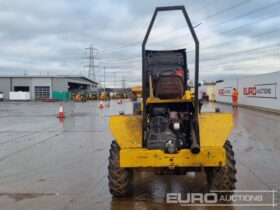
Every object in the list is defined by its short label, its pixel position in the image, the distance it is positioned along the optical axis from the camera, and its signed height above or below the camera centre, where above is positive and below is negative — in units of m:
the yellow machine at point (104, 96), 42.69 +0.60
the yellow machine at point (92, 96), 45.16 +0.65
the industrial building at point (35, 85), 46.68 +3.13
